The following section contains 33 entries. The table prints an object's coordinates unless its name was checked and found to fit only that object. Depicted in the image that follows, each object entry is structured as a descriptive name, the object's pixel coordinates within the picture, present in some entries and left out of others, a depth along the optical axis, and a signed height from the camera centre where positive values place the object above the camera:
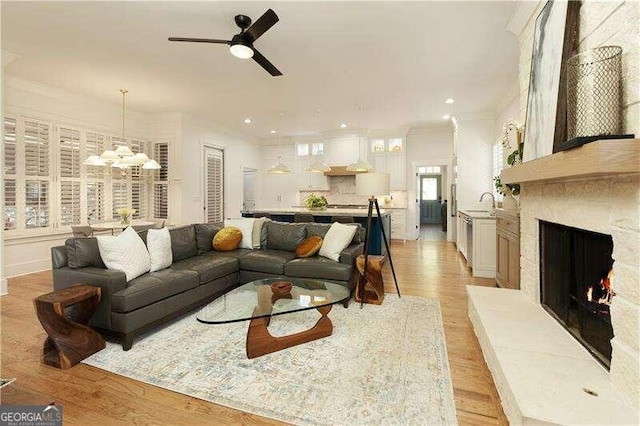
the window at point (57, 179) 4.50 +0.51
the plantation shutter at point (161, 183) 6.61 +0.55
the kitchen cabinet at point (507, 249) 3.19 -0.48
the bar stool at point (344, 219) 5.27 -0.19
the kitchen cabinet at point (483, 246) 4.43 -0.56
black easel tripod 3.28 -0.81
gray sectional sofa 2.44 -0.65
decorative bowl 2.60 -0.70
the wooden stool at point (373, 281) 3.34 -0.82
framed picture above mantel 1.88 +0.93
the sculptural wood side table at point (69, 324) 2.14 -0.87
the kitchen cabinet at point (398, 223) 7.82 -0.39
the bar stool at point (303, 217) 5.85 -0.17
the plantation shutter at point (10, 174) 4.39 +0.50
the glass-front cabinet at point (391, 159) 8.16 +1.36
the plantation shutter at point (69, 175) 5.09 +0.57
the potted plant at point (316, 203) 6.67 +0.12
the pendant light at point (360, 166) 6.17 +0.87
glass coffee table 2.25 -0.78
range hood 8.41 +1.05
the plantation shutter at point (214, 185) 7.45 +0.60
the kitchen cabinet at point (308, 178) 9.18 +0.93
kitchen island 5.21 -0.19
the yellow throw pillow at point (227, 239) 4.08 -0.43
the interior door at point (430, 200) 12.14 +0.34
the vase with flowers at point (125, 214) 4.54 -0.09
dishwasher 4.88 -0.52
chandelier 4.36 +0.73
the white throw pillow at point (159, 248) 3.05 -0.42
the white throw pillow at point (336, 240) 3.66 -0.40
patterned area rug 1.74 -1.14
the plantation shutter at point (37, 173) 4.65 +0.55
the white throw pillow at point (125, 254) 2.66 -0.41
